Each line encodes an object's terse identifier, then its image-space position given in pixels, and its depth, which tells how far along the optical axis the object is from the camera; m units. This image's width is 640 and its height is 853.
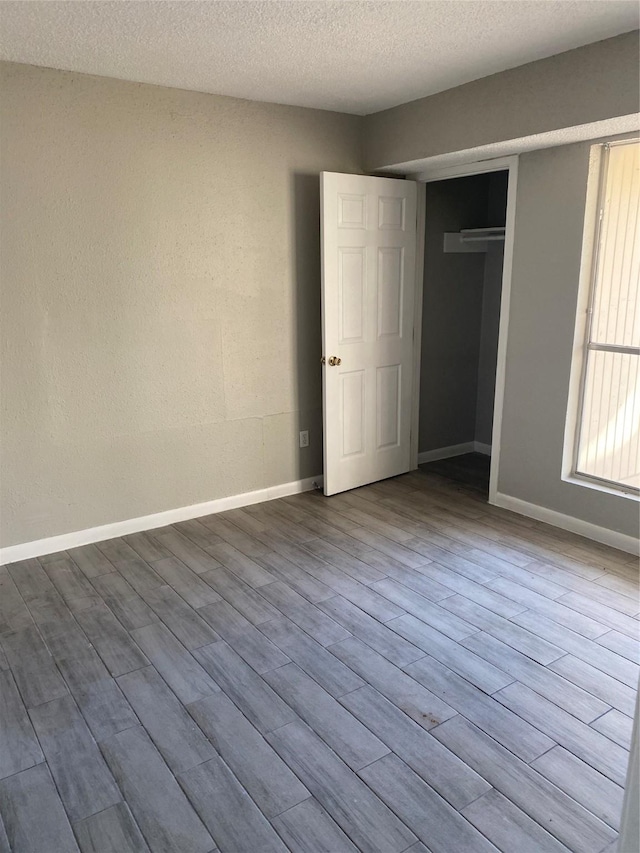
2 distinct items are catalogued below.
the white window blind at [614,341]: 3.38
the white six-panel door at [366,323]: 4.07
